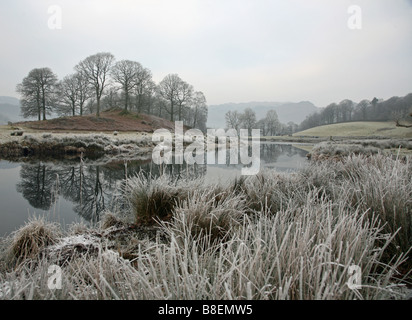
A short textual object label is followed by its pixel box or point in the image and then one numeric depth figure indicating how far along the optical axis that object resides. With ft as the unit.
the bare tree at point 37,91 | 95.66
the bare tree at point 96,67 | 99.96
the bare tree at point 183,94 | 125.80
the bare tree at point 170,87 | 124.36
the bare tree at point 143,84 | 114.91
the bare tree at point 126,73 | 109.33
